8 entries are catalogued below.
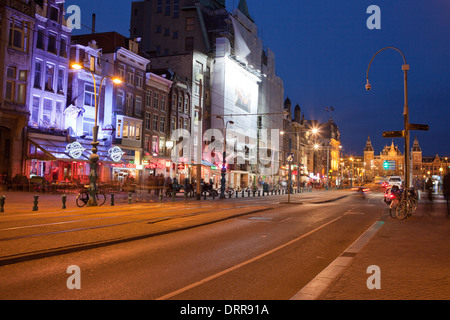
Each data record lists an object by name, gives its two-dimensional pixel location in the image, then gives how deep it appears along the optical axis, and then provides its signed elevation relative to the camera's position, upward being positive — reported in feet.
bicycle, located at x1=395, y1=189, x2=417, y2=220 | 57.47 -2.70
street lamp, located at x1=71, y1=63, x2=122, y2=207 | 73.41 +0.32
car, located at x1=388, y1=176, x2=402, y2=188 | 208.01 +3.69
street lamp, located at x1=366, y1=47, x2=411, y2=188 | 61.36 +9.00
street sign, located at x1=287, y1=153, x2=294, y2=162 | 95.93 +6.47
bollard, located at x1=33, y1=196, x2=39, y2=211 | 60.64 -3.61
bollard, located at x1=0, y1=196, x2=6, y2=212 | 58.34 -3.28
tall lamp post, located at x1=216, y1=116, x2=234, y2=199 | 118.65 +0.02
